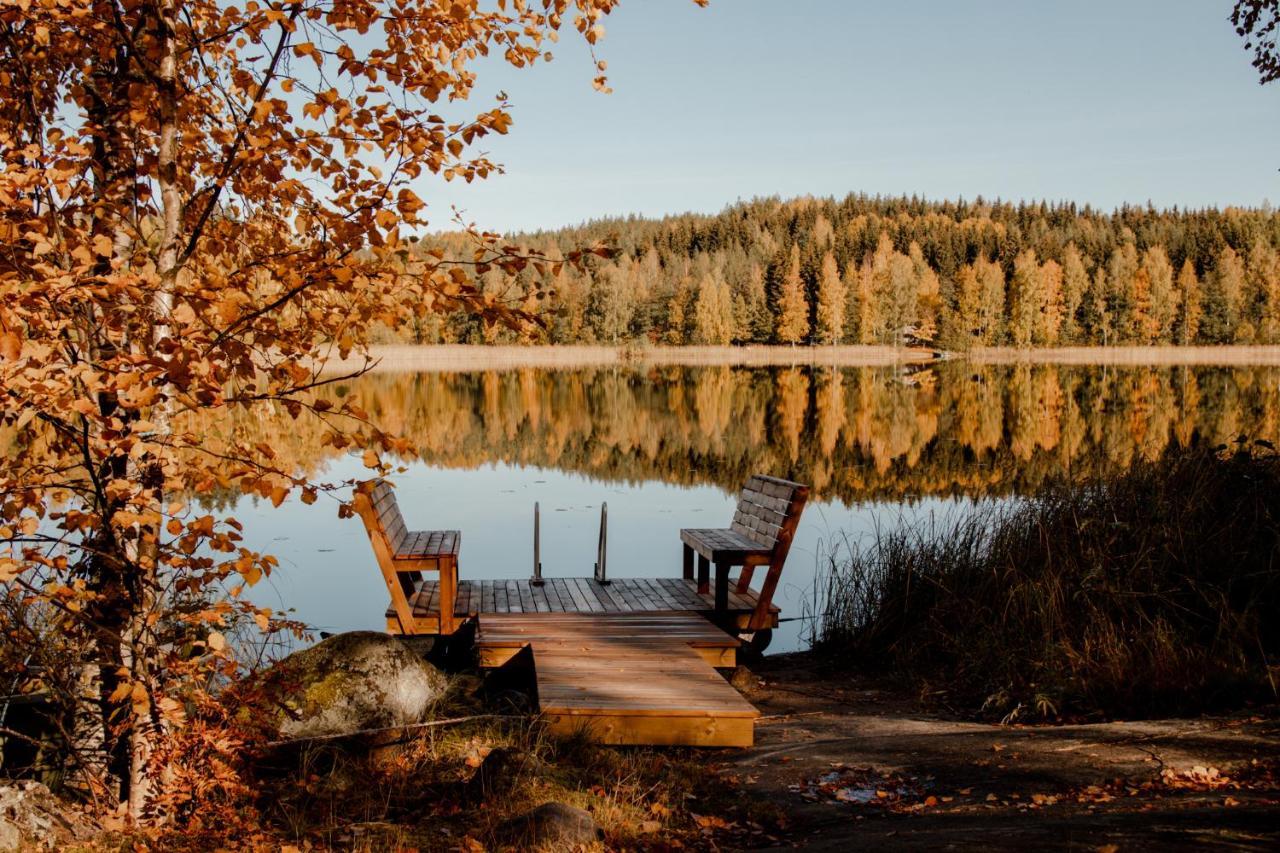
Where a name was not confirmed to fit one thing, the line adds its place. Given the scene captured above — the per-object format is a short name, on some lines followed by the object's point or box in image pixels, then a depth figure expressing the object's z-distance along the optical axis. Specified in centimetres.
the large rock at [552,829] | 380
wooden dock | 532
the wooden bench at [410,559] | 714
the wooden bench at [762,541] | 789
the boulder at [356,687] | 533
